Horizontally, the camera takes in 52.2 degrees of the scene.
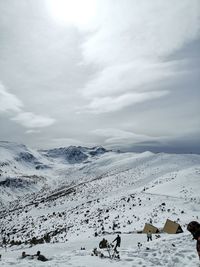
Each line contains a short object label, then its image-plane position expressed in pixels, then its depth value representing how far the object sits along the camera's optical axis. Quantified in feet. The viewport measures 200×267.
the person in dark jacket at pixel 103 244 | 45.81
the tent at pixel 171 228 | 63.31
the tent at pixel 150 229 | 68.04
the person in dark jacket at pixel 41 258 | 35.71
